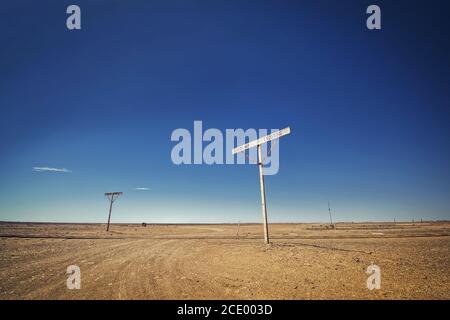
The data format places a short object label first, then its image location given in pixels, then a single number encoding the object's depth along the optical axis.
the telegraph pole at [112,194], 38.86
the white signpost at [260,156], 14.48
